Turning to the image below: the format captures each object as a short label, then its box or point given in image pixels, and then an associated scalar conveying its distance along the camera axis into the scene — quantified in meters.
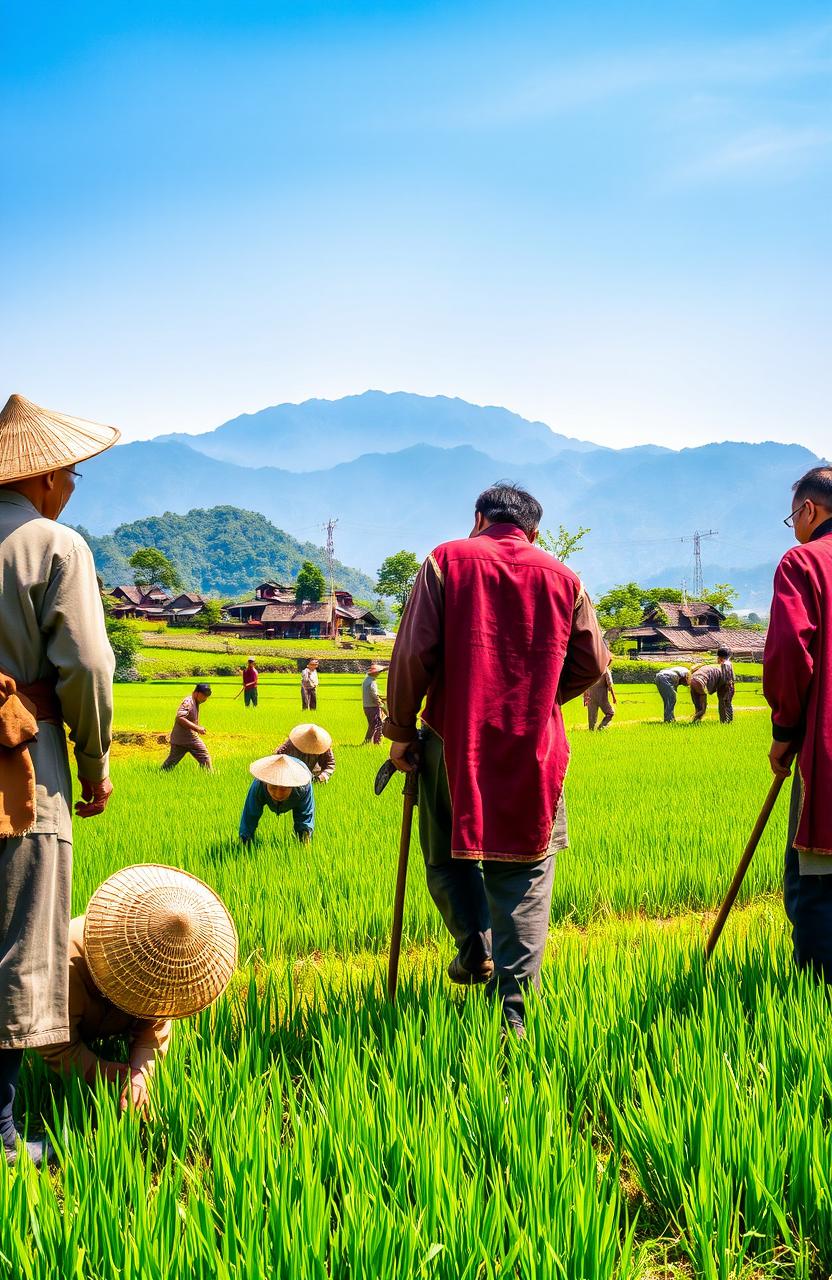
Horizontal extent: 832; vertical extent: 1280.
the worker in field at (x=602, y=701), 15.22
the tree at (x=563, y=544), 51.08
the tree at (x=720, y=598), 77.43
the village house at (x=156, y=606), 76.25
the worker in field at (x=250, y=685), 21.56
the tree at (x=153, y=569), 94.50
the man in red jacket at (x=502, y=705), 2.94
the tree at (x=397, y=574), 94.38
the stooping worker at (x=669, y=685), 16.81
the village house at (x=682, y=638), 51.12
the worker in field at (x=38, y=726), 2.31
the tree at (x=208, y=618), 69.81
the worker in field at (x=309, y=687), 18.54
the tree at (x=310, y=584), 87.31
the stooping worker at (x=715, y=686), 14.99
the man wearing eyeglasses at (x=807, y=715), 3.10
